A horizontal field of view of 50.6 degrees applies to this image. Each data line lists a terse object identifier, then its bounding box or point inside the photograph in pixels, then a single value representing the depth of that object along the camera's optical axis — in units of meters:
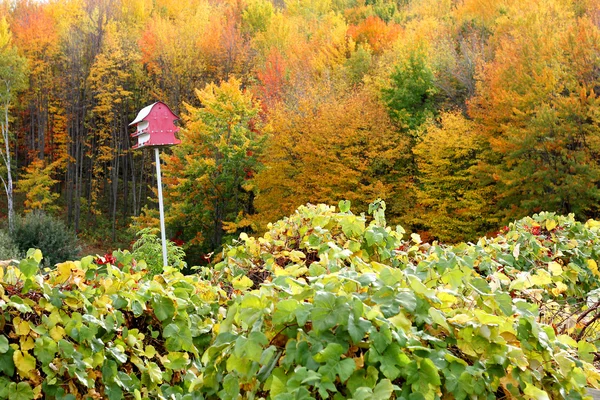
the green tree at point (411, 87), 25.81
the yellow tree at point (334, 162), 22.16
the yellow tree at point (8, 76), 30.31
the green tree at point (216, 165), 24.84
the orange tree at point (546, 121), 18.41
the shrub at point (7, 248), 14.80
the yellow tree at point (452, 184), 20.72
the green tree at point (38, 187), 31.30
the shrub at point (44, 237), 17.27
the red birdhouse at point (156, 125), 11.05
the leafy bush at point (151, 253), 12.79
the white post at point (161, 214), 8.58
